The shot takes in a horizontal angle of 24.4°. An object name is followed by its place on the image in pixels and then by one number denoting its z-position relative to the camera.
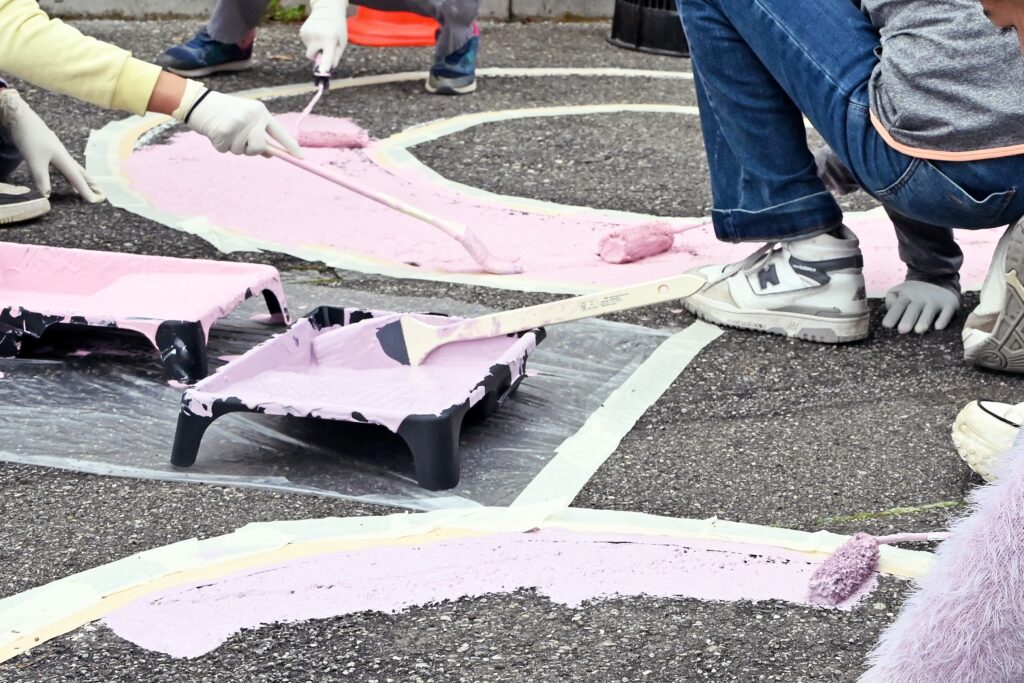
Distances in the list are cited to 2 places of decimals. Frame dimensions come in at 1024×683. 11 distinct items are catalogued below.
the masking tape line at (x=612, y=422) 3.52
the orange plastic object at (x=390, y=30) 9.66
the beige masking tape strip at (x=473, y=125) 6.19
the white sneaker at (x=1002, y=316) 3.97
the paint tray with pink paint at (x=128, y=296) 4.13
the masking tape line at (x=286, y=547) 2.90
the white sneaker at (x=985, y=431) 3.37
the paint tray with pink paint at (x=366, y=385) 3.47
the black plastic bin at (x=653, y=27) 9.88
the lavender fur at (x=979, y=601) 1.98
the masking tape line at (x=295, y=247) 5.29
